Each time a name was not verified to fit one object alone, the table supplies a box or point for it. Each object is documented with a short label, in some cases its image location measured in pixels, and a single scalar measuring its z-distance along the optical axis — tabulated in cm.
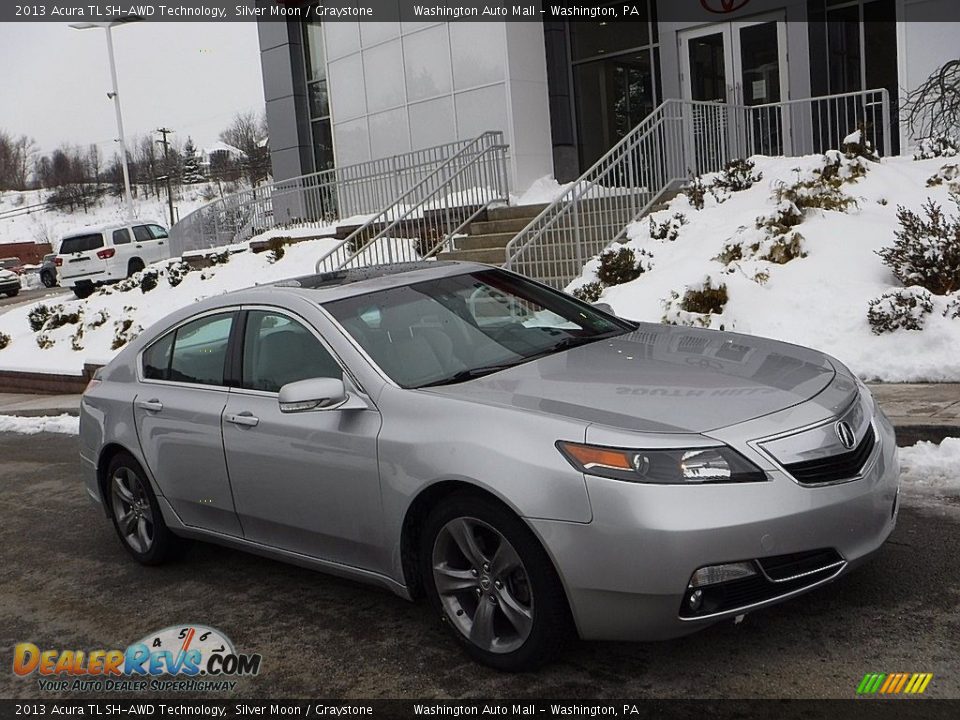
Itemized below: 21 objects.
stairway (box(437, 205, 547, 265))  1471
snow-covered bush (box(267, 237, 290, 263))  1912
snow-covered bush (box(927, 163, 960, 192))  1088
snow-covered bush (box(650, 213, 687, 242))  1198
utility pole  7566
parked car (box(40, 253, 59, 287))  4369
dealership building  1627
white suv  2691
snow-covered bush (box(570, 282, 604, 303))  1109
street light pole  3444
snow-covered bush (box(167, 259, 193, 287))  1995
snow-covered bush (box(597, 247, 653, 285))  1134
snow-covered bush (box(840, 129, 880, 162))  1177
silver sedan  341
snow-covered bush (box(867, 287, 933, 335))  834
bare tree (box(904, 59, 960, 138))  1411
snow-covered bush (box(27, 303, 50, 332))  1983
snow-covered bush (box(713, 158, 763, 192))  1245
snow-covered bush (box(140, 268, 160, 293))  2012
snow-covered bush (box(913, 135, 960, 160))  1207
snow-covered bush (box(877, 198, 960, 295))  885
